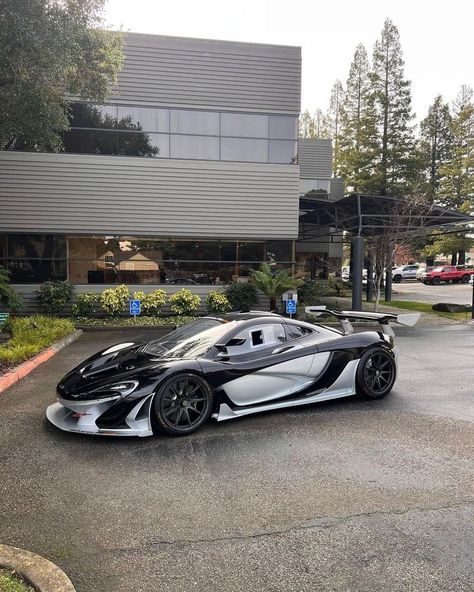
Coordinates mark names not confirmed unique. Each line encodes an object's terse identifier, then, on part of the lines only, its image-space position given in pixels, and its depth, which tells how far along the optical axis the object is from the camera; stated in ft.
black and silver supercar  16.10
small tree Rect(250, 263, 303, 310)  51.67
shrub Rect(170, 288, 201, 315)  52.60
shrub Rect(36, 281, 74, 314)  51.19
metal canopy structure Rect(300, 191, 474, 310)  57.11
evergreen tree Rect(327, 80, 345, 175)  177.58
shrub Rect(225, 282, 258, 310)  55.06
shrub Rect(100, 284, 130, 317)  50.39
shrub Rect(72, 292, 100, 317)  50.83
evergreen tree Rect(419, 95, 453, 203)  168.35
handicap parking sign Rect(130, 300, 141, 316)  50.01
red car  138.00
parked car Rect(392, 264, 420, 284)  156.04
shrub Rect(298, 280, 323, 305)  59.93
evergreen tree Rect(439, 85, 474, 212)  150.00
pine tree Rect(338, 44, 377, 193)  128.67
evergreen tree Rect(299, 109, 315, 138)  195.93
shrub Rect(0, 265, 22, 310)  37.91
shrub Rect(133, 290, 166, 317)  52.13
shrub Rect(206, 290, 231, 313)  53.88
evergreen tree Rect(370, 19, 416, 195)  127.03
